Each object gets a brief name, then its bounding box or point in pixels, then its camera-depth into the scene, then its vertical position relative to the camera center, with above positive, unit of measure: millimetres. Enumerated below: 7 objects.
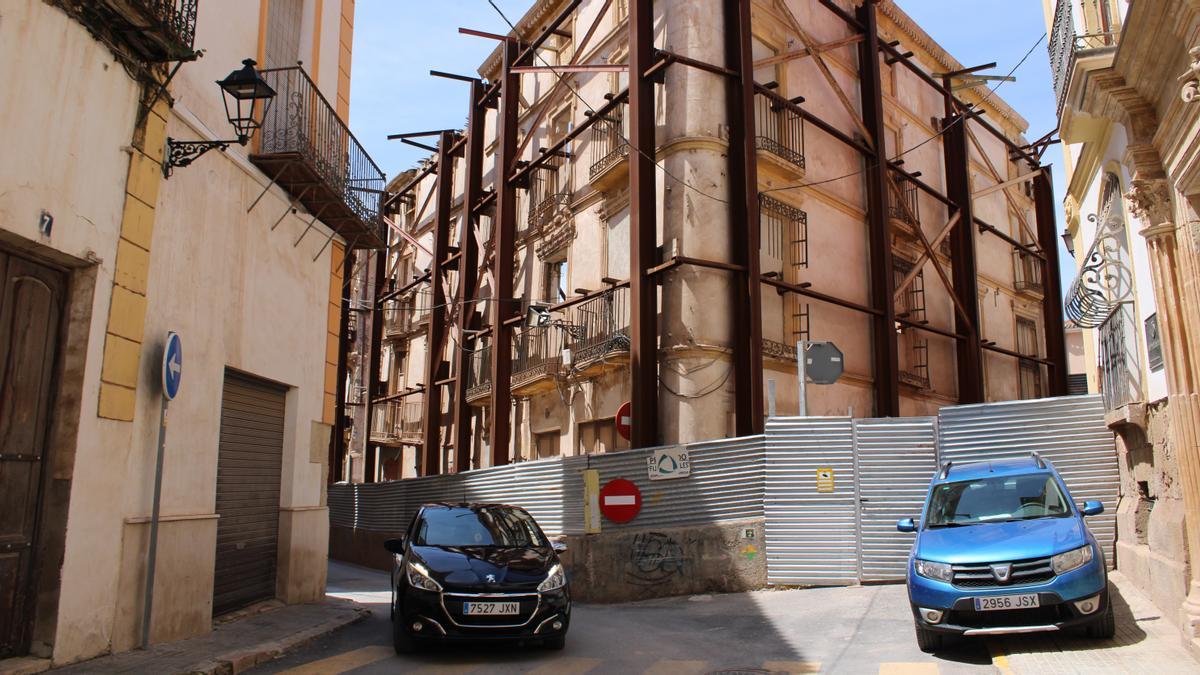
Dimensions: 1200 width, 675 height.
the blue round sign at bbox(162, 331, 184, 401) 8828 +1292
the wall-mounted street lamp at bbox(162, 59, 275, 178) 9375 +4233
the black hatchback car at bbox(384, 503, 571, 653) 8461 -932
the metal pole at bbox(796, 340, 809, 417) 11845 +1821
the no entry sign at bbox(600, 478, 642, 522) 15148 -61
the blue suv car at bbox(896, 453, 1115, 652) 7613 -674
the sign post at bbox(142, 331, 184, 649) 8625 +863
